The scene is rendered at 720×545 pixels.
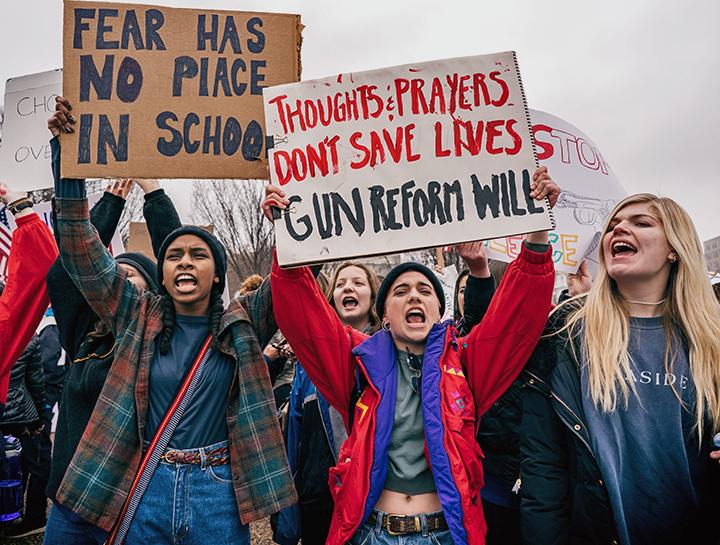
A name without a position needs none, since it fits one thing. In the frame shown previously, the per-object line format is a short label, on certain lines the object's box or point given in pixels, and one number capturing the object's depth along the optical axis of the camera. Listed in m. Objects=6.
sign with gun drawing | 3.98
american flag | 4.54
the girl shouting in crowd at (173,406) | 2.23
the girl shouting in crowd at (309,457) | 3.08
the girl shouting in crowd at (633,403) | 2.01
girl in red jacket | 2.17
